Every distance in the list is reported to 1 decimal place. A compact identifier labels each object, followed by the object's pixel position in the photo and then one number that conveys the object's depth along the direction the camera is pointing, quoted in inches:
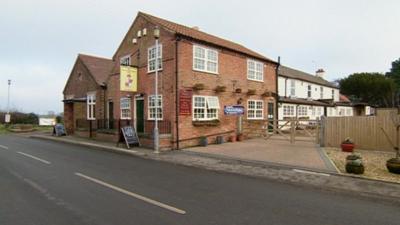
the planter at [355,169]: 400.5
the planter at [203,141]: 724.7
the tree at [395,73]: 2473.7
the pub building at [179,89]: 700.7
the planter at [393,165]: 400.2
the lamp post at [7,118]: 1549.8
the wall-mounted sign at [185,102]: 695.1
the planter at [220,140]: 765.1
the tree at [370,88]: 2316.7
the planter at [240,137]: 839.1
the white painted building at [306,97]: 1230.1
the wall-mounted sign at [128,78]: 762.2
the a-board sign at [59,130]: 1067.3
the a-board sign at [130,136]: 692.8
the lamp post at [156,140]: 621.0
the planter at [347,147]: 603.0
